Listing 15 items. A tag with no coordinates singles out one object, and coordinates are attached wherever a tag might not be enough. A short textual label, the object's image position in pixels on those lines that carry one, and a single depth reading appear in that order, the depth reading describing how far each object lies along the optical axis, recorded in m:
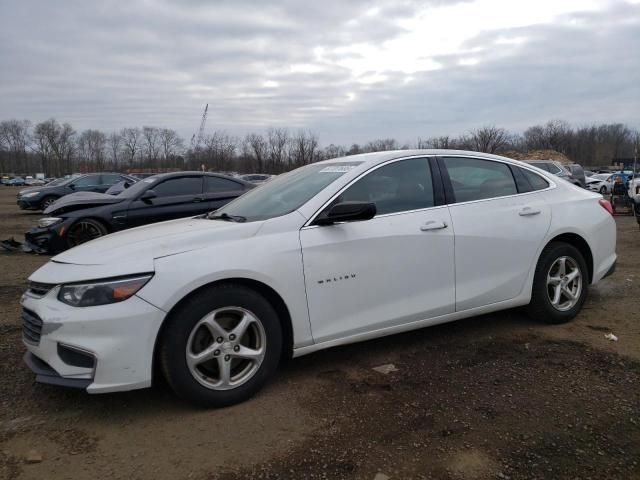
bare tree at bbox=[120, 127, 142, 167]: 105.62
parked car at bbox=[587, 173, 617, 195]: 32.16
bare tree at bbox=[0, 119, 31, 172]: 107.44
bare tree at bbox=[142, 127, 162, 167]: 101.06
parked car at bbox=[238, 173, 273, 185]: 31.95
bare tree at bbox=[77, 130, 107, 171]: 108.81
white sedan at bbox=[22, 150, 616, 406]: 2.76
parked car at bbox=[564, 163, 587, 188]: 20.76
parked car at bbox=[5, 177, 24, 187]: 75.38
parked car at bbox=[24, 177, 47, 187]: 72.18
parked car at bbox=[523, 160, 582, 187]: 18.12
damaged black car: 7.98
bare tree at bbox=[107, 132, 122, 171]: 106.64
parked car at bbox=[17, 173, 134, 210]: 17.77
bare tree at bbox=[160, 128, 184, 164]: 101.69
